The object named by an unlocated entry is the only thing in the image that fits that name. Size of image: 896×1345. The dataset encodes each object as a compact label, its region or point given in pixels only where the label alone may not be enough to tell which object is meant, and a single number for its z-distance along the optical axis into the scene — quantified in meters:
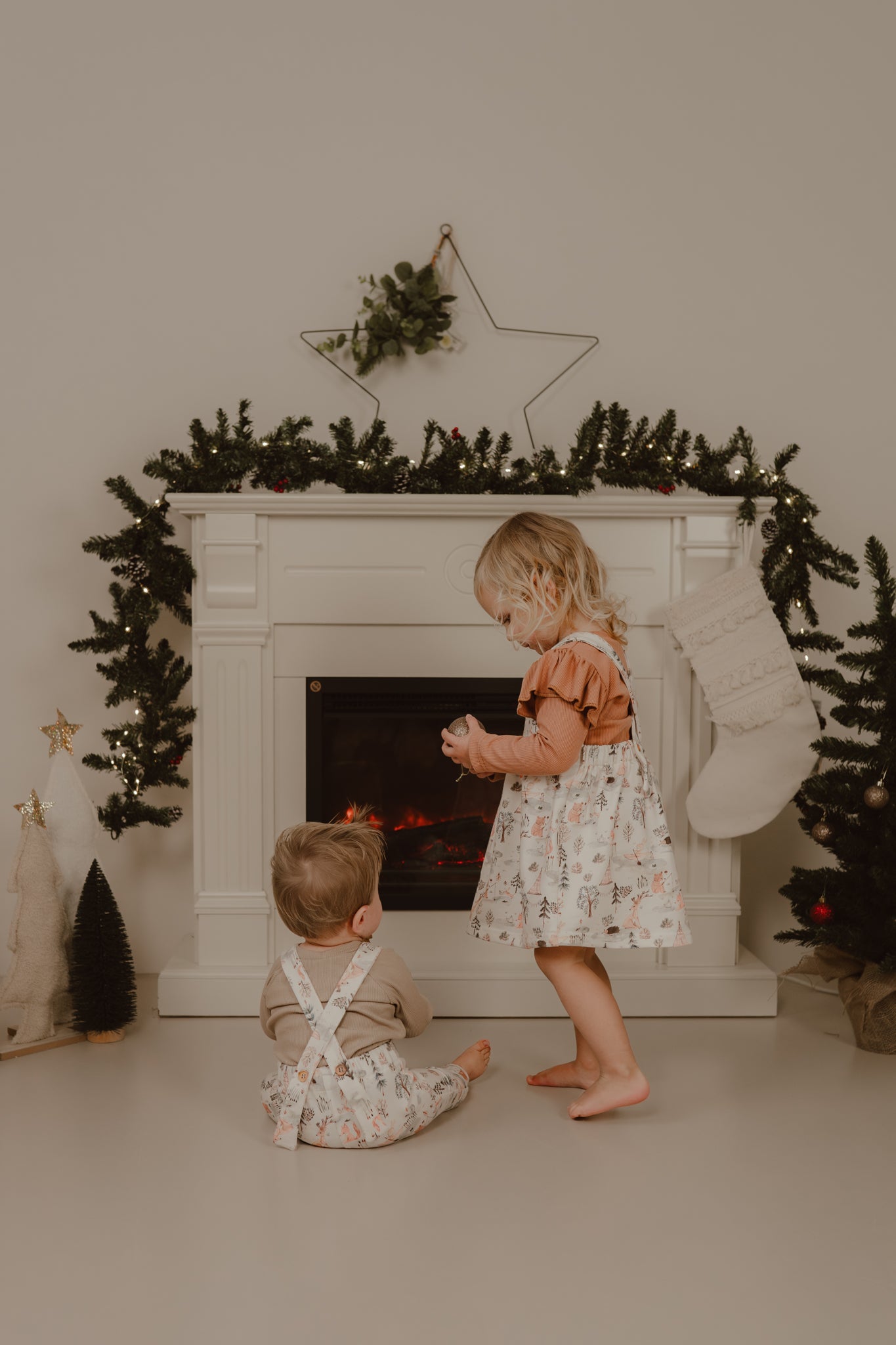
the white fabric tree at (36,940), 2.48
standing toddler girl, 2.06
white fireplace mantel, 2.69
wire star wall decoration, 3.01
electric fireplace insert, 2.71
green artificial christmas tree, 2.46
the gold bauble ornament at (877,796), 2.44
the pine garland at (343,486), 2.66
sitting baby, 1.96
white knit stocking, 2.59
